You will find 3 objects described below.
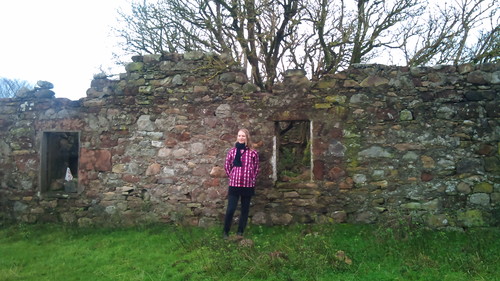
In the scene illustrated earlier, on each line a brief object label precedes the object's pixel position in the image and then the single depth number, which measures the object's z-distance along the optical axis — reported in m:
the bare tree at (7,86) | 20.85
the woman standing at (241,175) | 5.21
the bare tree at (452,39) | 8.12
